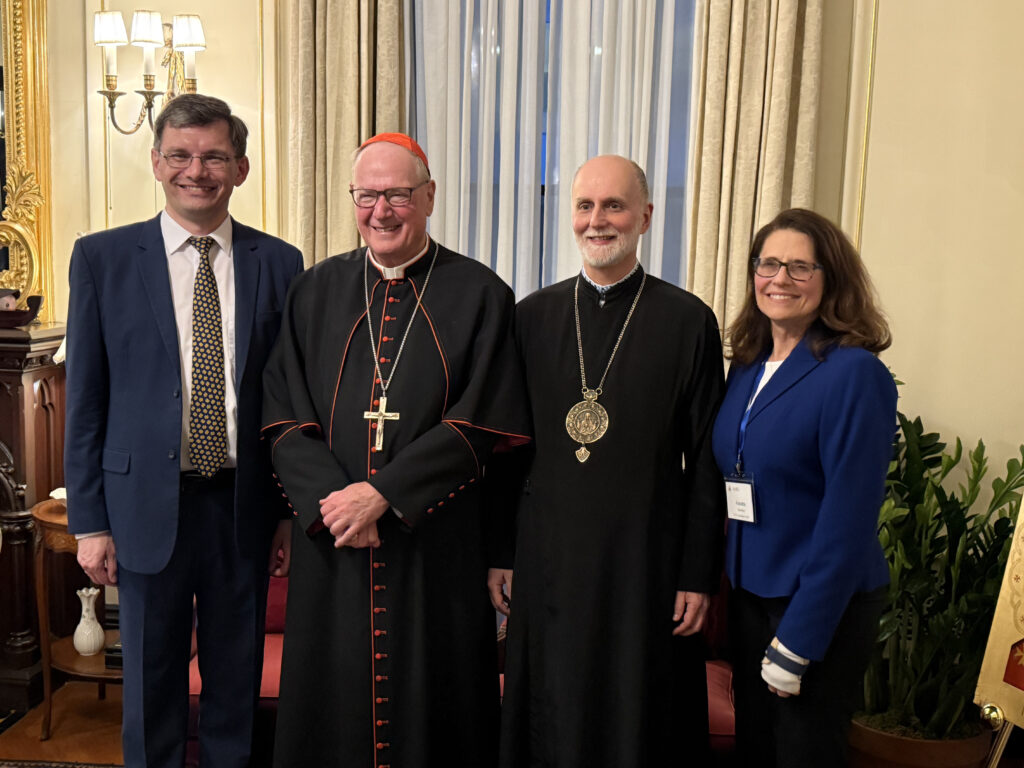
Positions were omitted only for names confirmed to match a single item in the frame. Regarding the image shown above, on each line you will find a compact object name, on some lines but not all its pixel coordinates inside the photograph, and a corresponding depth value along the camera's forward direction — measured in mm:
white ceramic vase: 3410
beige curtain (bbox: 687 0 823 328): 3682
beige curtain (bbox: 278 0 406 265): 3902
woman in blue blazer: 1916
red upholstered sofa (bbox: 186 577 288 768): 2730
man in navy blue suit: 2273
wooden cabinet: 3465
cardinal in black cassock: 2270
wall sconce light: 3740
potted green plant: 2889
